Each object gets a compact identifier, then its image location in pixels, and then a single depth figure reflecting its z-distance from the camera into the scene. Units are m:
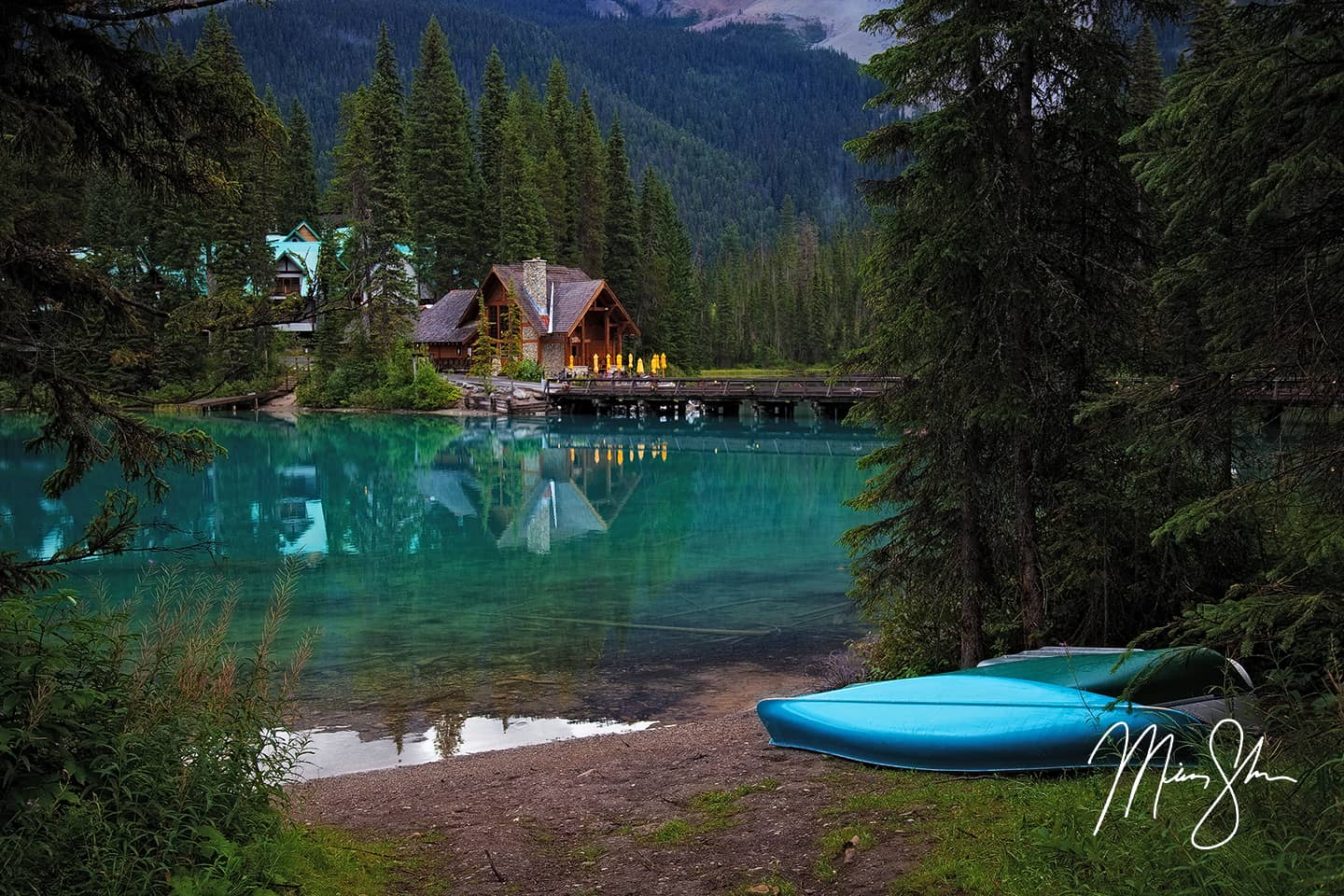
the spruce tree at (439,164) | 67.25
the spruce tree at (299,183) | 73.75
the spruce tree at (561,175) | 69.44
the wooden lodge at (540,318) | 62.22
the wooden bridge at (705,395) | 53.78
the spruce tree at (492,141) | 69.75
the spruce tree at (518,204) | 64.25
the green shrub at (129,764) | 4.42
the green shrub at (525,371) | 61.41
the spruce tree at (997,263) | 8.85
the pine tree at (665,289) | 73.69
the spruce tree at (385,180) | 55.97
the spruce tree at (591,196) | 71.38
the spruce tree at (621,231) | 73.06
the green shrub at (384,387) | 56.53
